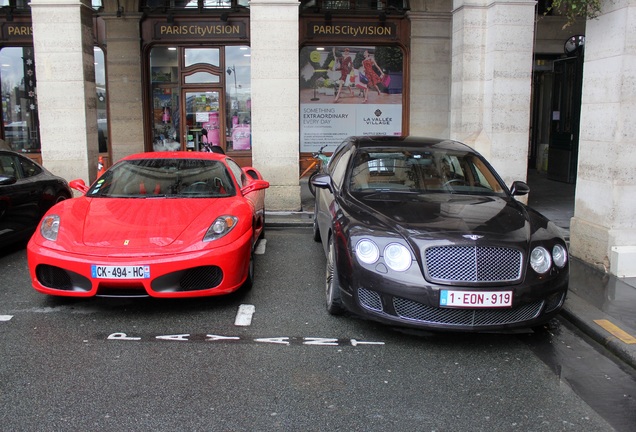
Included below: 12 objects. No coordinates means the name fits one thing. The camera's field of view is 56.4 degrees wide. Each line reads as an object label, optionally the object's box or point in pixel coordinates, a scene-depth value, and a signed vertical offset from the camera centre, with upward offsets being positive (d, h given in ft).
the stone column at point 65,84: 33.88 +2.18
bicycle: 39.20 -2.64
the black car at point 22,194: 23.67 -3.09
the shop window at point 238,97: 47.16 +2.04
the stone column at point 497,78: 32.48 +2.54
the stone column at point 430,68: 45.65 +4.26
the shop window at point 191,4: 45.88 +9.10
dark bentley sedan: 14.01 -3.39
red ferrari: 15.83 -3.29
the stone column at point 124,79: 45.50 +3.33
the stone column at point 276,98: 32.99 +1.38
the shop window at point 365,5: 46.01 +9.05
